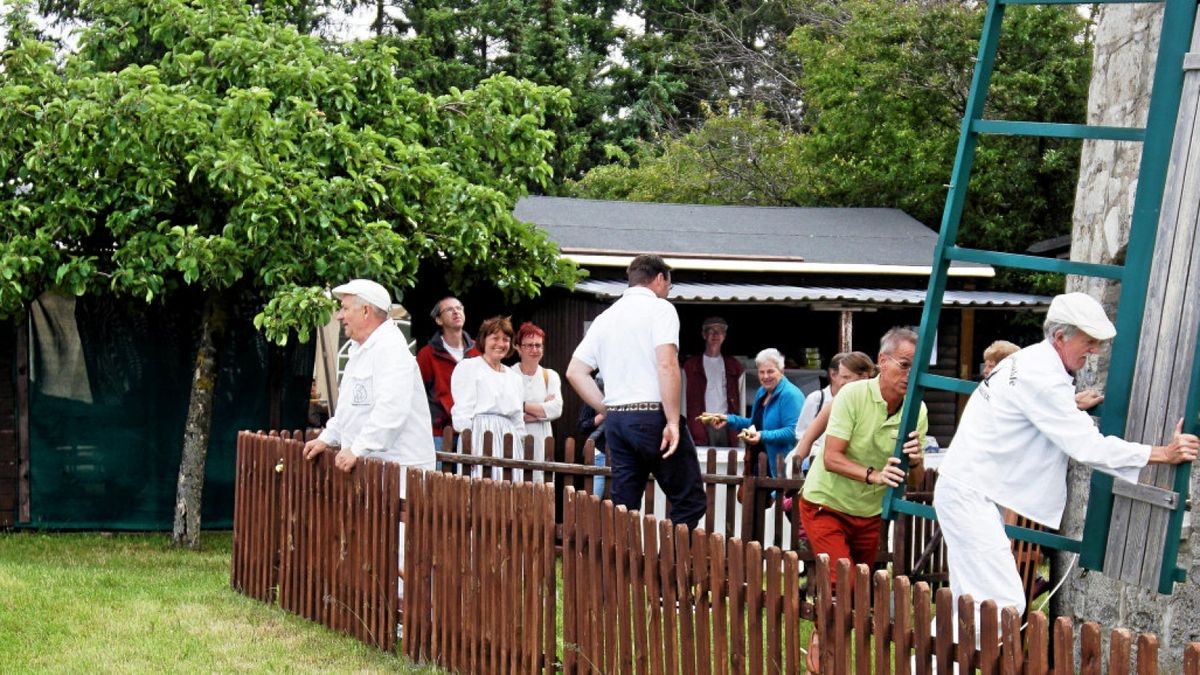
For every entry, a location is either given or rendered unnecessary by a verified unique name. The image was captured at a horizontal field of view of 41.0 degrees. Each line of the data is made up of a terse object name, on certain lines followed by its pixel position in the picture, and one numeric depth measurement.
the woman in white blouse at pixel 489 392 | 10.67
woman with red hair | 11.31
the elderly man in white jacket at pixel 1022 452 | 5.31
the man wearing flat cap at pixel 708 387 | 14.67
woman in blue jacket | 10.31
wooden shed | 15.50
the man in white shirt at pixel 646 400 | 8.03
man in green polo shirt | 7.10
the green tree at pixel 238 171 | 10.79
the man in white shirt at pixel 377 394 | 7.83
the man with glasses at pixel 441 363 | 11.75
